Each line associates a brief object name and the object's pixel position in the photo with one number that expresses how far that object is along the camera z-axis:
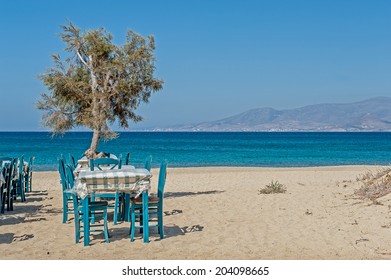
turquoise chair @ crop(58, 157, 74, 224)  9.48
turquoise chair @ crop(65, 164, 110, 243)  8.12
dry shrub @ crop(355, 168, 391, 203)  12.12
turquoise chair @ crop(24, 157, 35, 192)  15.34
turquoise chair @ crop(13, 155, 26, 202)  13.23
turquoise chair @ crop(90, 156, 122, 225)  8.73
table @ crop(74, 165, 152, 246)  8.08
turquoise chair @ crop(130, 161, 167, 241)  8.27
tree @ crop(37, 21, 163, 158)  13.27
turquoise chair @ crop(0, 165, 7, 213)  10.81
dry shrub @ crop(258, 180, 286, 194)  14.71
